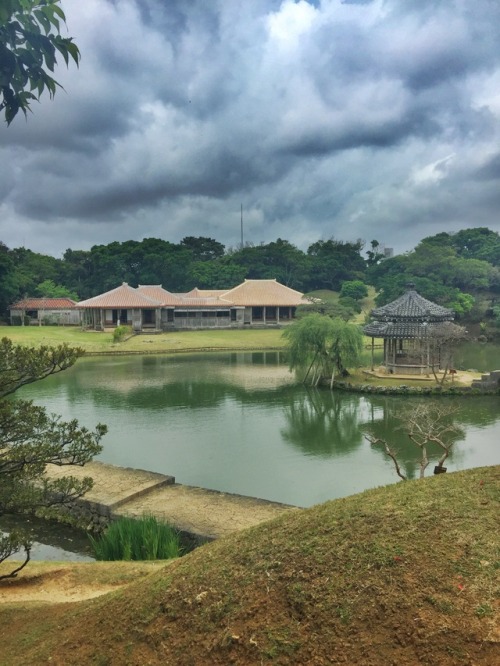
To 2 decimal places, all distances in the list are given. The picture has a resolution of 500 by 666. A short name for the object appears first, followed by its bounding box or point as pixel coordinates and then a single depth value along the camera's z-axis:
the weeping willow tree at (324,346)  23.77
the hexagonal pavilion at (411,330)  25.17
